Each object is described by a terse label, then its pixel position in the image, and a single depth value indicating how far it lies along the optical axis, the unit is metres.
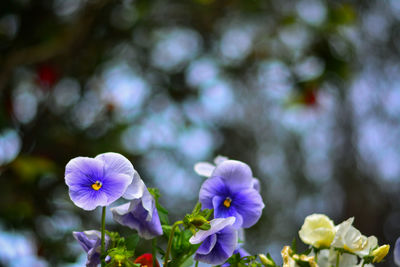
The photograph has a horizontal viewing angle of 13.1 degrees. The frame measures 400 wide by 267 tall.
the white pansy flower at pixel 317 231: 1.25
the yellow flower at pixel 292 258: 1.21
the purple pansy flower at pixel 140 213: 1.24
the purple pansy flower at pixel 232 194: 1.28
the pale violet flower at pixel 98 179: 1.23
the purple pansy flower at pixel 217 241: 1.23
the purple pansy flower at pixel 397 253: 1.25
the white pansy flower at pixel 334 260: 1.28
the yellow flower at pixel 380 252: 1.24
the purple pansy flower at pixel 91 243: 1.25
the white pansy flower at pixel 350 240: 1.24
